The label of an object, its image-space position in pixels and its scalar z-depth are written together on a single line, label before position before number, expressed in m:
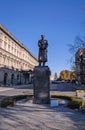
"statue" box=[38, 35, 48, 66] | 7.57
